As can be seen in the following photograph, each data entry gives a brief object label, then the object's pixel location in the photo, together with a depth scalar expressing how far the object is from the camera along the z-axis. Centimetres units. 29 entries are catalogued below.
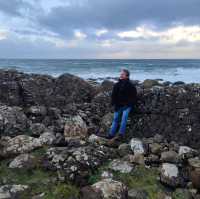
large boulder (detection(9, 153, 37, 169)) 418
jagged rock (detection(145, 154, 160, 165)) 438
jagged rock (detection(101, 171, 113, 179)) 400
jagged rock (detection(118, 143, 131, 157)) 463
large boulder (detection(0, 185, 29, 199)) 357
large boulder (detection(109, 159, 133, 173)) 417
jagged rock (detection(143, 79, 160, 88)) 1099
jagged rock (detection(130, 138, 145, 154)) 459
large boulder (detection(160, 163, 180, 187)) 389
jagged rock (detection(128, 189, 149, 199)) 364
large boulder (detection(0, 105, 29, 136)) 515
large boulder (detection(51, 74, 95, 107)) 686
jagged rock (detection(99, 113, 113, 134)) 562
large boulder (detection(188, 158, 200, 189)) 385
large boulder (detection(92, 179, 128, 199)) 351
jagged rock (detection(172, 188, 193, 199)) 367
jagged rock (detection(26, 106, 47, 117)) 583
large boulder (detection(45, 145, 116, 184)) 388
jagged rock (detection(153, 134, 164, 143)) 497
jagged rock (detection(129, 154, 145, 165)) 436
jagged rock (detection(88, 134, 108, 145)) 490
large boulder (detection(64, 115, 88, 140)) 523
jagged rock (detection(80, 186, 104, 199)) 350
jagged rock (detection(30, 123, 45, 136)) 517
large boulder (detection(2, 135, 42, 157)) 448
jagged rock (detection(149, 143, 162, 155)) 459
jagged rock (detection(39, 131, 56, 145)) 476
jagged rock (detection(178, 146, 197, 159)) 450
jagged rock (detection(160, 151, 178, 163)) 436
